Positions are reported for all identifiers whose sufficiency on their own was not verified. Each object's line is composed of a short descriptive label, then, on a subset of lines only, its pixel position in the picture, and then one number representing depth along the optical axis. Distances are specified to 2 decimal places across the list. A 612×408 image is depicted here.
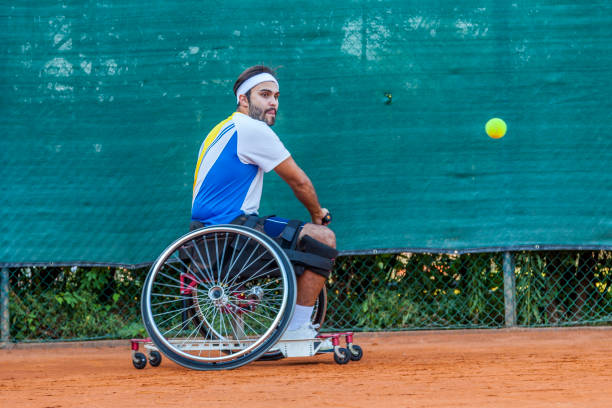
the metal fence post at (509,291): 9.38
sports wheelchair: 6.69
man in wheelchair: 7.05
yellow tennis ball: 9.12
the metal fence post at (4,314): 9.29
